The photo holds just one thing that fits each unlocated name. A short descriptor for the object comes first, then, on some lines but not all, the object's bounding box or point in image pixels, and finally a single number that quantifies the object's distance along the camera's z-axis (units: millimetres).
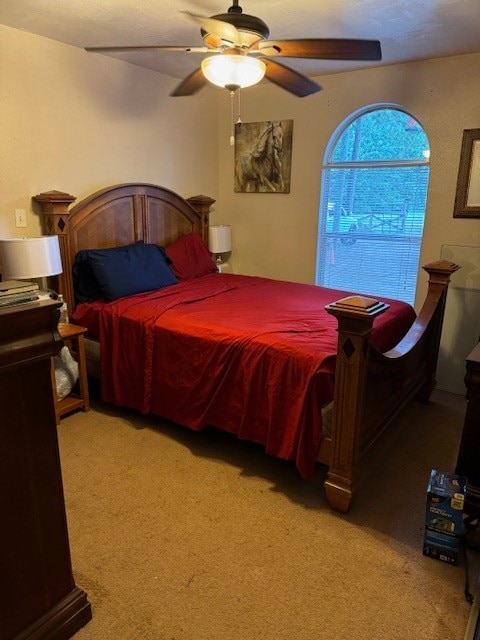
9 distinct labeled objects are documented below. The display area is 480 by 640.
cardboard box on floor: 1774
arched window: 3707
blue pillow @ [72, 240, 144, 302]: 3232
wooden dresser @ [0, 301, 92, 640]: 1221
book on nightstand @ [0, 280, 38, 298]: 1237
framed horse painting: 4191
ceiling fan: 1981
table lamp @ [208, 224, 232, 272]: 4410
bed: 2092
